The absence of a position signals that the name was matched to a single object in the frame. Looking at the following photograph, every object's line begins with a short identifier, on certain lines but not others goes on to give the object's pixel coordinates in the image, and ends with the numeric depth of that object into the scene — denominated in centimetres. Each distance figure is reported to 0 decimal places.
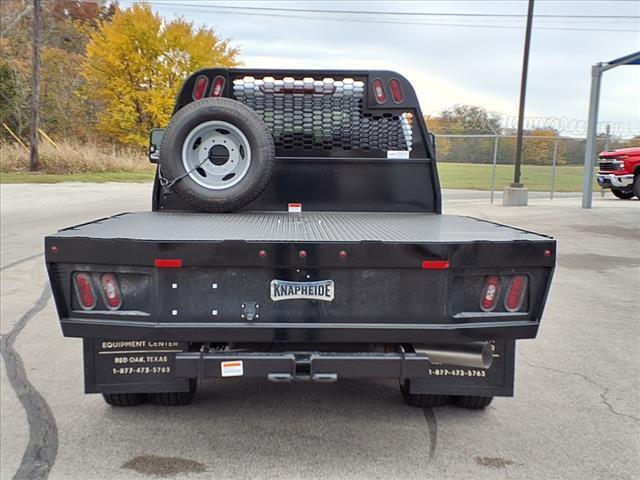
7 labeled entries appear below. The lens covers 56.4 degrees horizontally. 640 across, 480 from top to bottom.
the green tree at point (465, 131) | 2328
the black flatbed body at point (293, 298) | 290
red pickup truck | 1794
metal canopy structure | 1669
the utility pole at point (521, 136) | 1817
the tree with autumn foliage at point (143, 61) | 3111
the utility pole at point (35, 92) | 2738
